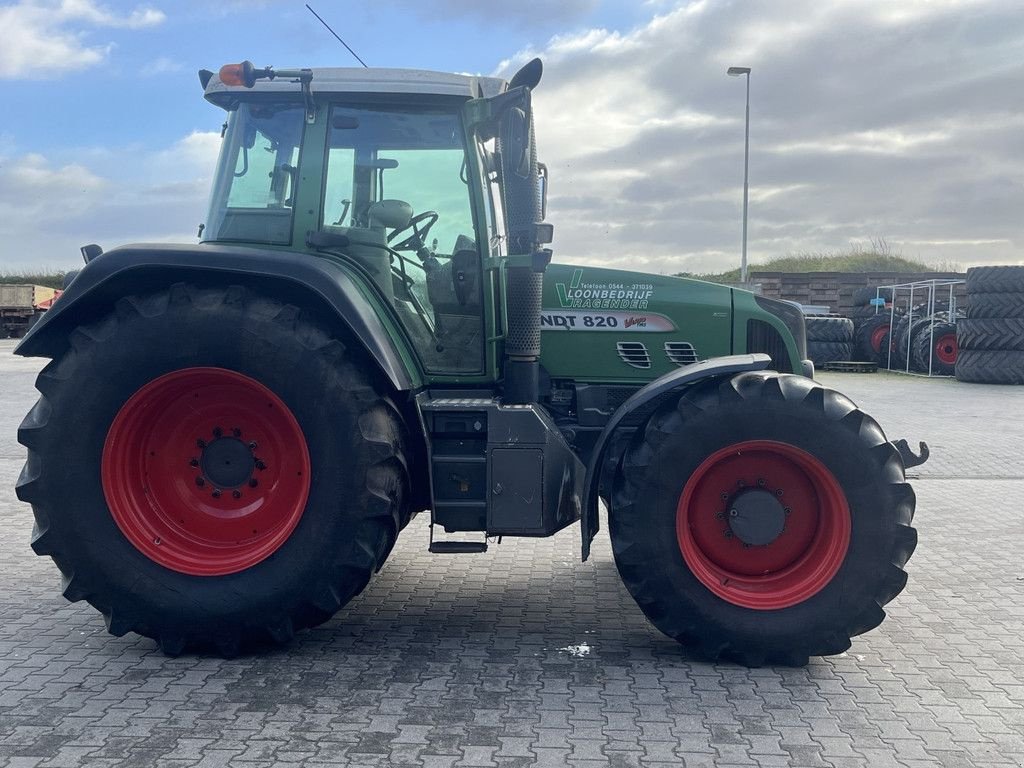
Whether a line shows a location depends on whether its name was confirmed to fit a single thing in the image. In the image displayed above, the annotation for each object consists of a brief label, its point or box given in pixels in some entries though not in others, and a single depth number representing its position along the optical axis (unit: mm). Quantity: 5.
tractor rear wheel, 4387
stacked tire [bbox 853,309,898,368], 25516
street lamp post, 26203
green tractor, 4398
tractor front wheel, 4375
